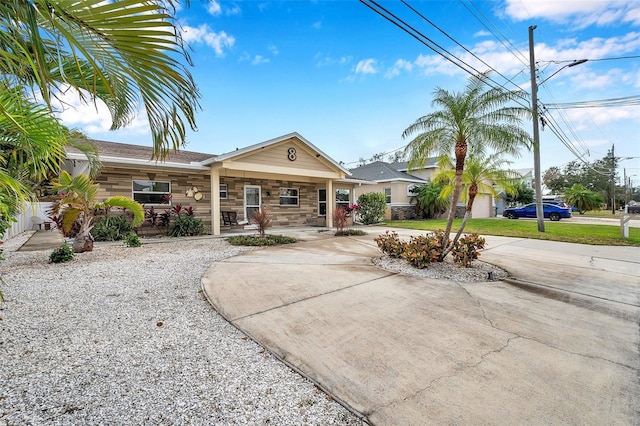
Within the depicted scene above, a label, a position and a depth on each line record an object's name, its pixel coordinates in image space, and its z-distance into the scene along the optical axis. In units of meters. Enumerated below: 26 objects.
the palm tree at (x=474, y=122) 6.11
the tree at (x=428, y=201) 21.23
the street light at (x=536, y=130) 13.16
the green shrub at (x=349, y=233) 11.92
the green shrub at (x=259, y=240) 9.31
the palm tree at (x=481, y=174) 6.89
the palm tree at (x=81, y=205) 6.77
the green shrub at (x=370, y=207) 17.38
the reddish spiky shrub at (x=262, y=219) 9.98
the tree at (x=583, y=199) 32.47
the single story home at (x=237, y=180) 10.79
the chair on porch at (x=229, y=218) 12.87
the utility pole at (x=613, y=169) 34.62
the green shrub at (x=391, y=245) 6.84
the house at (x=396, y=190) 21.80
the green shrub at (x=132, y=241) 8.34
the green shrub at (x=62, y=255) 6.31
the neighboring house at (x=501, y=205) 32.81
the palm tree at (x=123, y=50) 1.36
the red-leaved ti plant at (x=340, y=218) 12.12
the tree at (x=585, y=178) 45.81
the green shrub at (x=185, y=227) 11.00
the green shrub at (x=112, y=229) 9.54
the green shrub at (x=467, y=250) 6.31
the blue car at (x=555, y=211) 21.98
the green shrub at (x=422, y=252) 6.11
